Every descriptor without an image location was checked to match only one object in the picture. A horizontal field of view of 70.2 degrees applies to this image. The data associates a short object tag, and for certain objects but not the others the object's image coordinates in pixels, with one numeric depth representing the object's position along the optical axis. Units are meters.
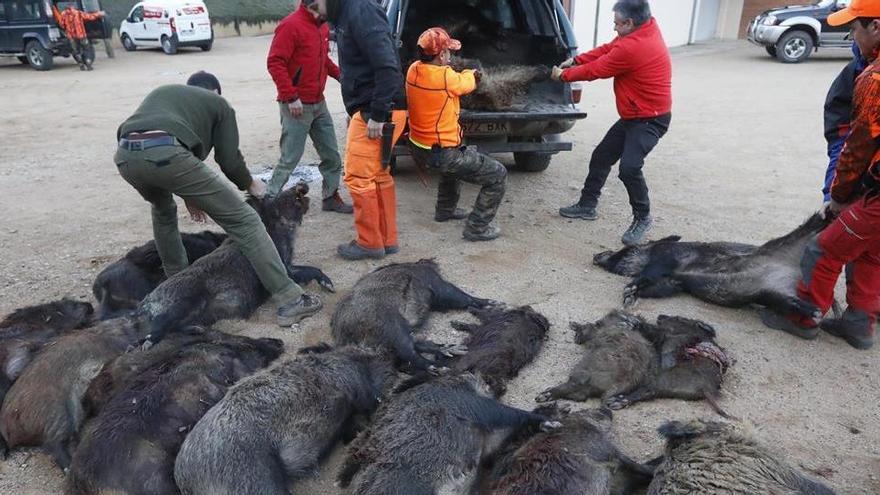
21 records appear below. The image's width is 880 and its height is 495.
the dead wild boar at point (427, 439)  2.92
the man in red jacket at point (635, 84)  5.66
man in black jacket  5.14
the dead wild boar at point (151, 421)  2.90
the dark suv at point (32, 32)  18.05
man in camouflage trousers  5.59
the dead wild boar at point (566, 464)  2.92
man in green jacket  4.16
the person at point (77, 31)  17.77
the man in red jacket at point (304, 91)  6.25
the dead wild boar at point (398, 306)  4.13
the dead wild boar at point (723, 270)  4.80
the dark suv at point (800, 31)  18.53
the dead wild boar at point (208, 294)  4.41
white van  22.02
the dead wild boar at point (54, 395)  3.42
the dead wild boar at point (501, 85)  6.87
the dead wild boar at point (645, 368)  3.88
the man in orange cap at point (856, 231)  3.76
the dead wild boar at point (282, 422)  2.90
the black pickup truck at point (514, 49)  6.73
